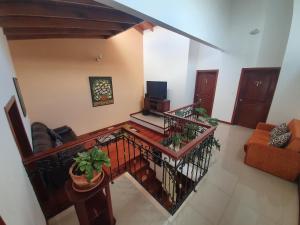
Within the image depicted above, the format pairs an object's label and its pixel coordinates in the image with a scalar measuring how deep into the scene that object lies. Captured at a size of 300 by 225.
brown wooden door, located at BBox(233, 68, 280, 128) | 3.75
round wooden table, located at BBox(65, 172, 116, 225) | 1.24
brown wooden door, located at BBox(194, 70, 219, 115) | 4.84
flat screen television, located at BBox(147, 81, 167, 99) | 5.24
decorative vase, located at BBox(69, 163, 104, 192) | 1.24
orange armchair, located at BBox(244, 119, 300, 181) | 2.02
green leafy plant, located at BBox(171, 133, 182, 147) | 2.93
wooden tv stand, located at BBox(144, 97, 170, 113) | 5.23
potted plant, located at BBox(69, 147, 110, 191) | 1.22
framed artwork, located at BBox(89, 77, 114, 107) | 4.36
